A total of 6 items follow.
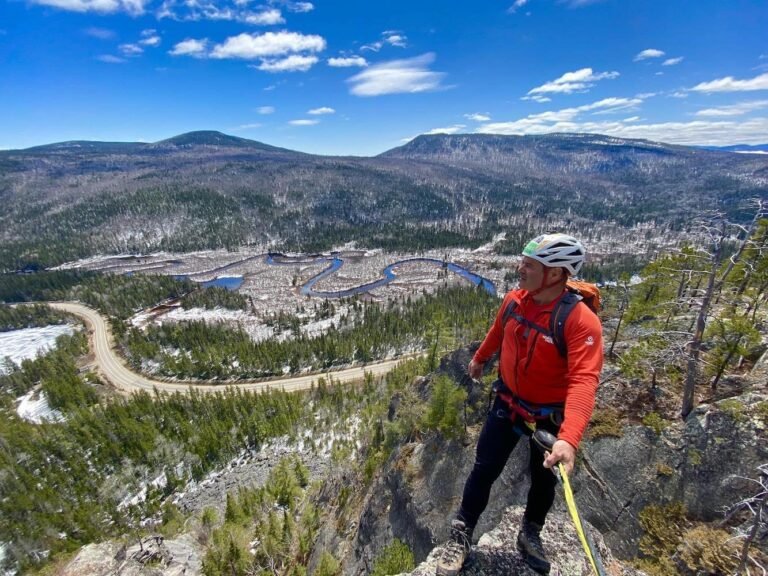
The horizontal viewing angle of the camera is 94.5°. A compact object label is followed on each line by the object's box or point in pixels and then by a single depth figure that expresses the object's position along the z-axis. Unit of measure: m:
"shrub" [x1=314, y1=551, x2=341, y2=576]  22.87
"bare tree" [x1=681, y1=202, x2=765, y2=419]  11.30
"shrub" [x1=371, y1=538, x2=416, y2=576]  17.16
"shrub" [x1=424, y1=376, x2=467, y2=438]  24.09
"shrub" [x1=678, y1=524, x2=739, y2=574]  8.71
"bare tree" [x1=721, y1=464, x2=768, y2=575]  7.25
